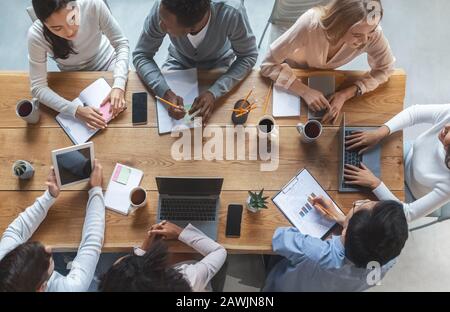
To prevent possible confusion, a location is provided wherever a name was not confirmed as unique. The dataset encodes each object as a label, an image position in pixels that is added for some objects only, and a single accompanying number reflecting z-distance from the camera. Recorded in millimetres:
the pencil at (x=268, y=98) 1671
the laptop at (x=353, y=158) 1586
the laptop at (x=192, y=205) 1534
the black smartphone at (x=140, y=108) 1660
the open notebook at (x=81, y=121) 1642
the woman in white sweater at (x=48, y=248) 1299
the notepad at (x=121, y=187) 1562
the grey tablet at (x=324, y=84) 1688
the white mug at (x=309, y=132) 1584
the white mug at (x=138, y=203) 1529
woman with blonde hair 1553
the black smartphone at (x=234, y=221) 1535
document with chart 1561
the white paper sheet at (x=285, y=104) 1663
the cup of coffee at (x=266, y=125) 1610
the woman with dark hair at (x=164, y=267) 1242
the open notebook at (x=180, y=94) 1650
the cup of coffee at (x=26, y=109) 1596
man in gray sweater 1568
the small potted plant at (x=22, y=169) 1549
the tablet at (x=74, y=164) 1490
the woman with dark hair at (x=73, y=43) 1498
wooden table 1543
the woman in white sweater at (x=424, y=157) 1562
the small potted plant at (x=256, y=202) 1521
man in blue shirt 1330
